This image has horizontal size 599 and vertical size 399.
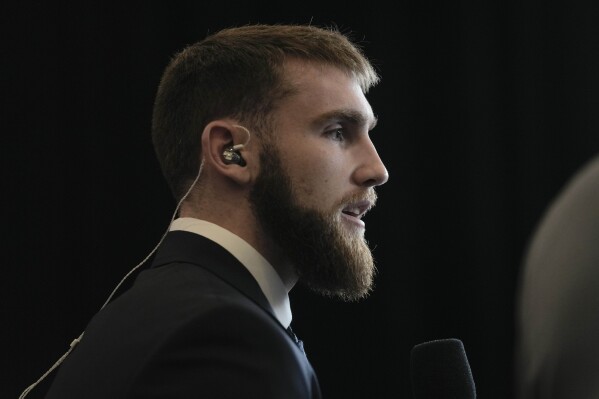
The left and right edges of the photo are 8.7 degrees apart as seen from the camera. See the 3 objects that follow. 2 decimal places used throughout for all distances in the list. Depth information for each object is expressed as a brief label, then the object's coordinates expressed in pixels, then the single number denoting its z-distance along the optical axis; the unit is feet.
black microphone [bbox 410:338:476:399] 10.77
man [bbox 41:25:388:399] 10.79
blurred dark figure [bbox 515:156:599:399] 6.45
